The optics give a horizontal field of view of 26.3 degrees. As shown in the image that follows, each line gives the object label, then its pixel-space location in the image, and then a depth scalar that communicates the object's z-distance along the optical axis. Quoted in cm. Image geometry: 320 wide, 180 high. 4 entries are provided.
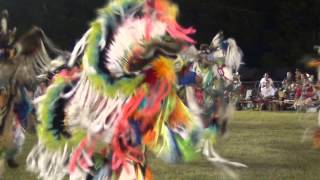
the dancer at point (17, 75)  590
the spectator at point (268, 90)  2211
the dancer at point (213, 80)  508
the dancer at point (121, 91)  416
